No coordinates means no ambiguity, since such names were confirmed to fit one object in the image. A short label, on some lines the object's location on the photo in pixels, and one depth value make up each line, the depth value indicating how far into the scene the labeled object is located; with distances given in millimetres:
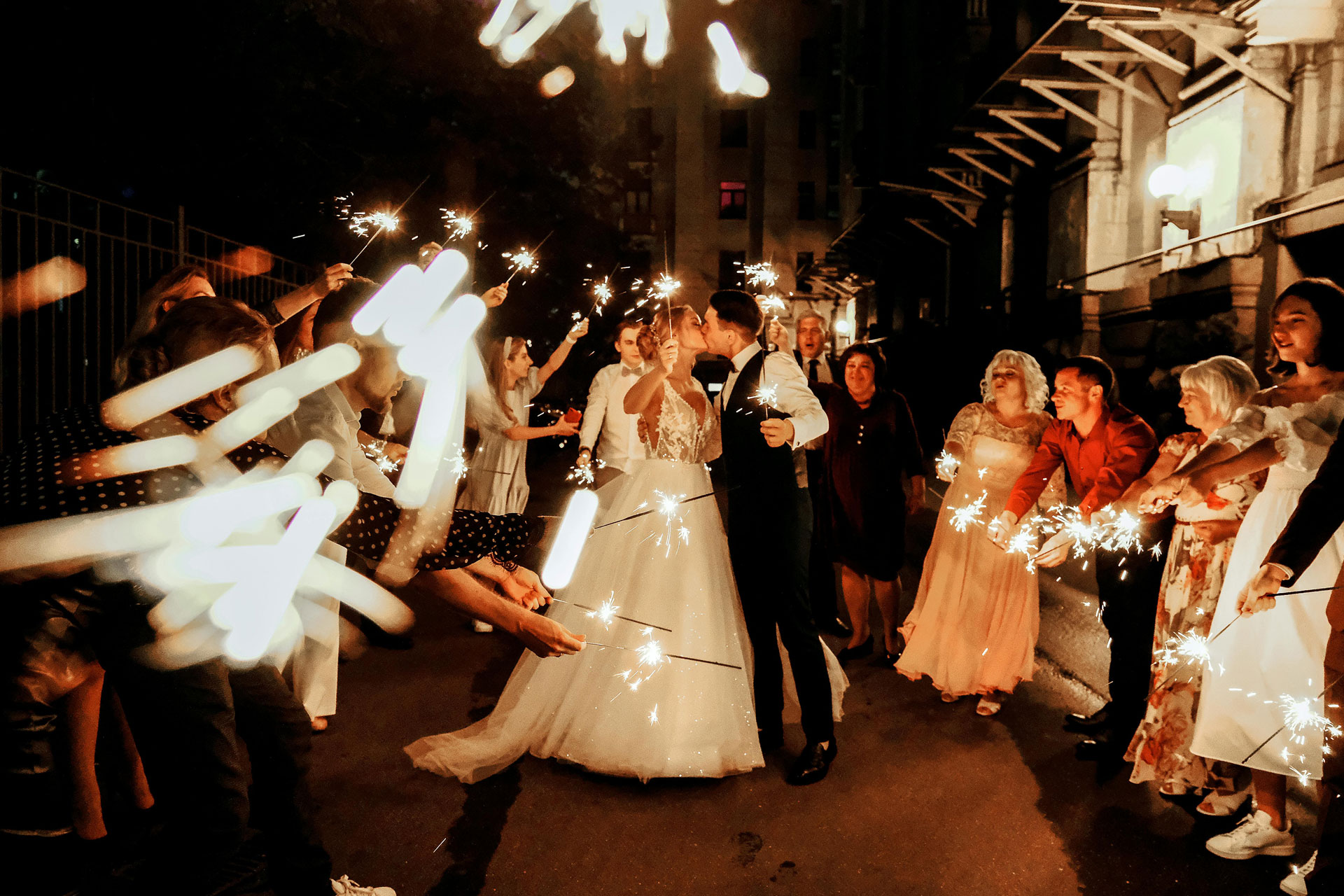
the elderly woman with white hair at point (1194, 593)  3633
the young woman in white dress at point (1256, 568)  3164
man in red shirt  4215
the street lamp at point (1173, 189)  11000
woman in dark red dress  5902
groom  4098
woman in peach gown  5020
